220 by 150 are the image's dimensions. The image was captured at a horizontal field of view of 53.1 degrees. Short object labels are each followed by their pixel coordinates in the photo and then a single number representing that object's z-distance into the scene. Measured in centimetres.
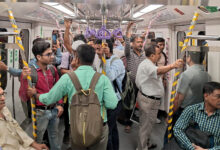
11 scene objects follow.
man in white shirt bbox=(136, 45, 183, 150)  309
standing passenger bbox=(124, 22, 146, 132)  401
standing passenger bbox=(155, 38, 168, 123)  466
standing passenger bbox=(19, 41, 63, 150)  253
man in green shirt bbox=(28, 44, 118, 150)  194
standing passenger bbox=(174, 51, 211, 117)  271
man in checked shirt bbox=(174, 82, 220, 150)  213
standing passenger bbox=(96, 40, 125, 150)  284
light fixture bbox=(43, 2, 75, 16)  404
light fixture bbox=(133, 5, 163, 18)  410
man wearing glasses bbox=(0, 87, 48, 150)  208
